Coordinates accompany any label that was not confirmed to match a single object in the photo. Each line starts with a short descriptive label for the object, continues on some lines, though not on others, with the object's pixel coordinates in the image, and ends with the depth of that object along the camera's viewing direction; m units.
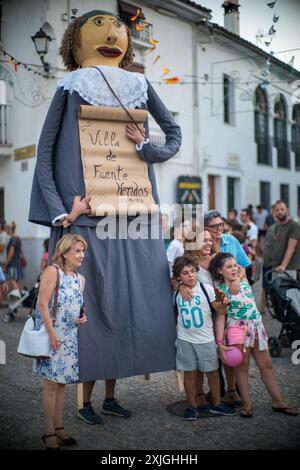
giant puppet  3.58
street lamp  10.01
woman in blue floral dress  3.13
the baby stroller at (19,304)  8.20
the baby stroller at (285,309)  5.76
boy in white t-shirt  3.72
